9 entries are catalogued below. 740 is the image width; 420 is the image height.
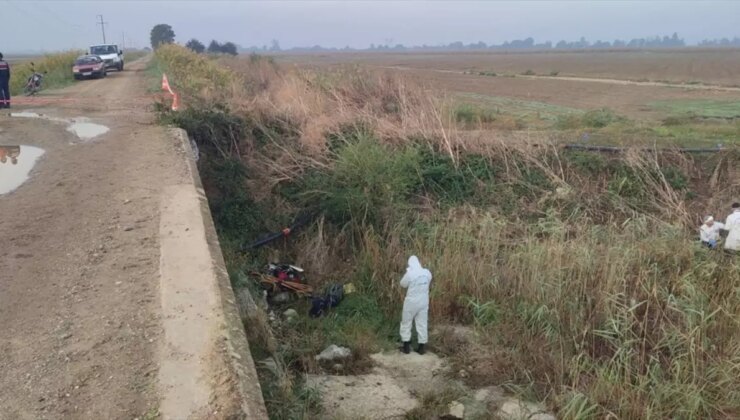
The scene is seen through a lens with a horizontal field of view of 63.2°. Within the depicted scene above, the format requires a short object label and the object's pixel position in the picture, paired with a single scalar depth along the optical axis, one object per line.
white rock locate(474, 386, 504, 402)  6.39
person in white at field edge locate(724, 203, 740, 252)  9.02
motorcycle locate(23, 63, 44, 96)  20.20
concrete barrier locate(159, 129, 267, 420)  3.83
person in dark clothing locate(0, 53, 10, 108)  15.34
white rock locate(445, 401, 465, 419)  5.98
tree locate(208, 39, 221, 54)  80.59
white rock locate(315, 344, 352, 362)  6.93
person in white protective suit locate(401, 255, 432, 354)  6.84
